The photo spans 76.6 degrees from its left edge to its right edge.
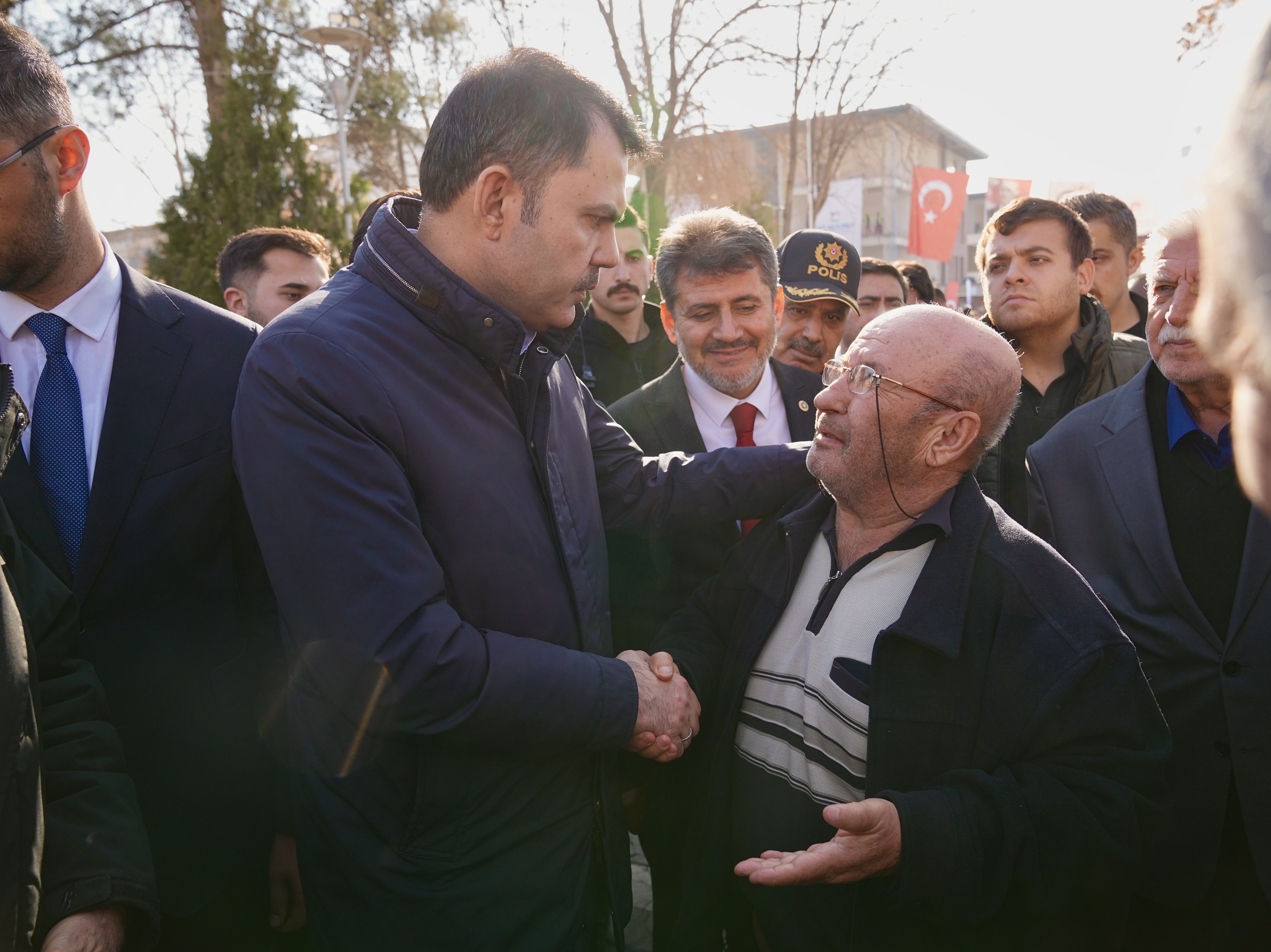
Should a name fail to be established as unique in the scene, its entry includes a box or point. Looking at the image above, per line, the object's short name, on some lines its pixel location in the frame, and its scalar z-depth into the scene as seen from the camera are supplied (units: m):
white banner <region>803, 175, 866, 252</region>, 20.30
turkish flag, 14.99
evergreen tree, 9.44
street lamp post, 11.44
